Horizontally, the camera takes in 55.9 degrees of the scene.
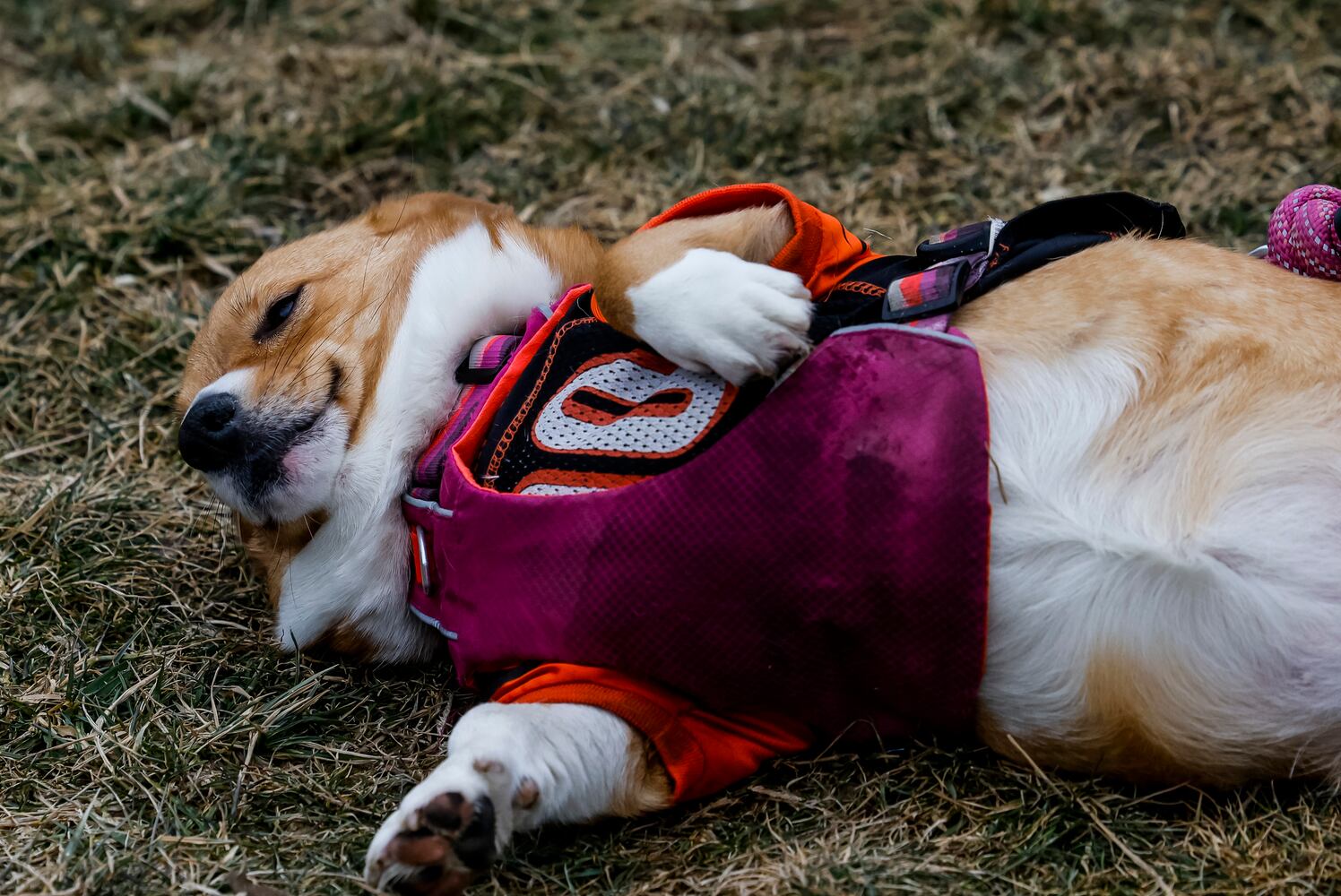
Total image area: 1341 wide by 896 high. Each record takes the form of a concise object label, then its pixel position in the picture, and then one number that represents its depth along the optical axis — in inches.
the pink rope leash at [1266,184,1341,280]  100.7
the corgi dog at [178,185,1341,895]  81.6
